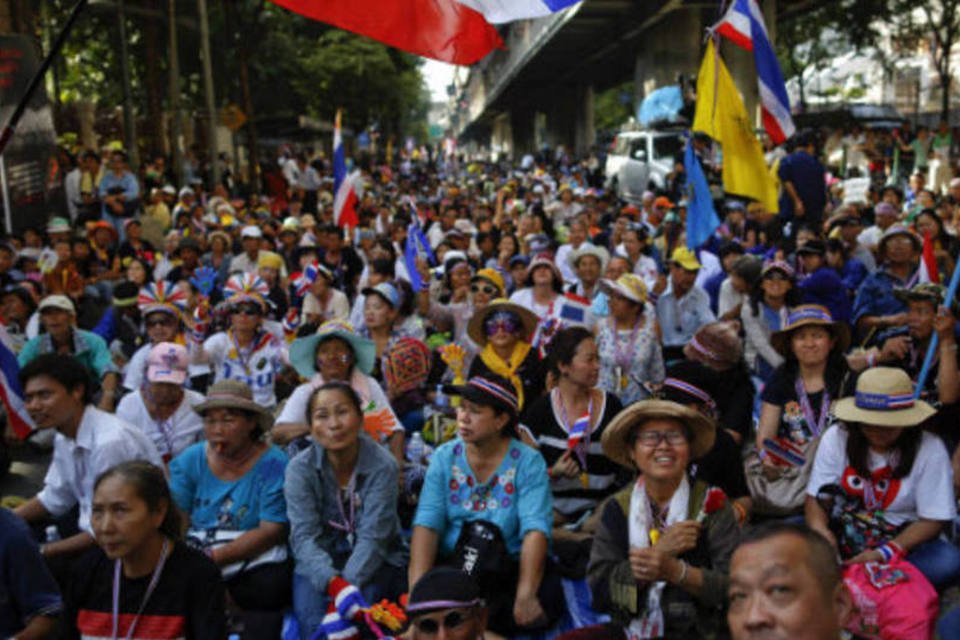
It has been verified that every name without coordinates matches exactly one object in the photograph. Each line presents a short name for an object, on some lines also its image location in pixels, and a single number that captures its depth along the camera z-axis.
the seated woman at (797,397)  4.91
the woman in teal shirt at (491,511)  4.17
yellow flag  7.30
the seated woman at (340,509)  4.28
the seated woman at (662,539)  3.41
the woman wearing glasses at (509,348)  6.50
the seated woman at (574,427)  4.95
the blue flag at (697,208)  8.40
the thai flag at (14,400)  4.59
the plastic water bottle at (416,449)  5.70
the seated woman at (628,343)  6.75
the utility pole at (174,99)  22.04
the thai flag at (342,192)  11.54
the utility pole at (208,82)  20.58
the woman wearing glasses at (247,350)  6.85
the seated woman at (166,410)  5.43
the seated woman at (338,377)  5.52
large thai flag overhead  4.36
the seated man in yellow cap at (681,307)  8.04
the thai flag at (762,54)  7.29
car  21.47
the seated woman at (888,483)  4.05
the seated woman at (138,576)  3.30
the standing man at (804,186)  10.96
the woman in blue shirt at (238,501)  4.41
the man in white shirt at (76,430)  4.42
